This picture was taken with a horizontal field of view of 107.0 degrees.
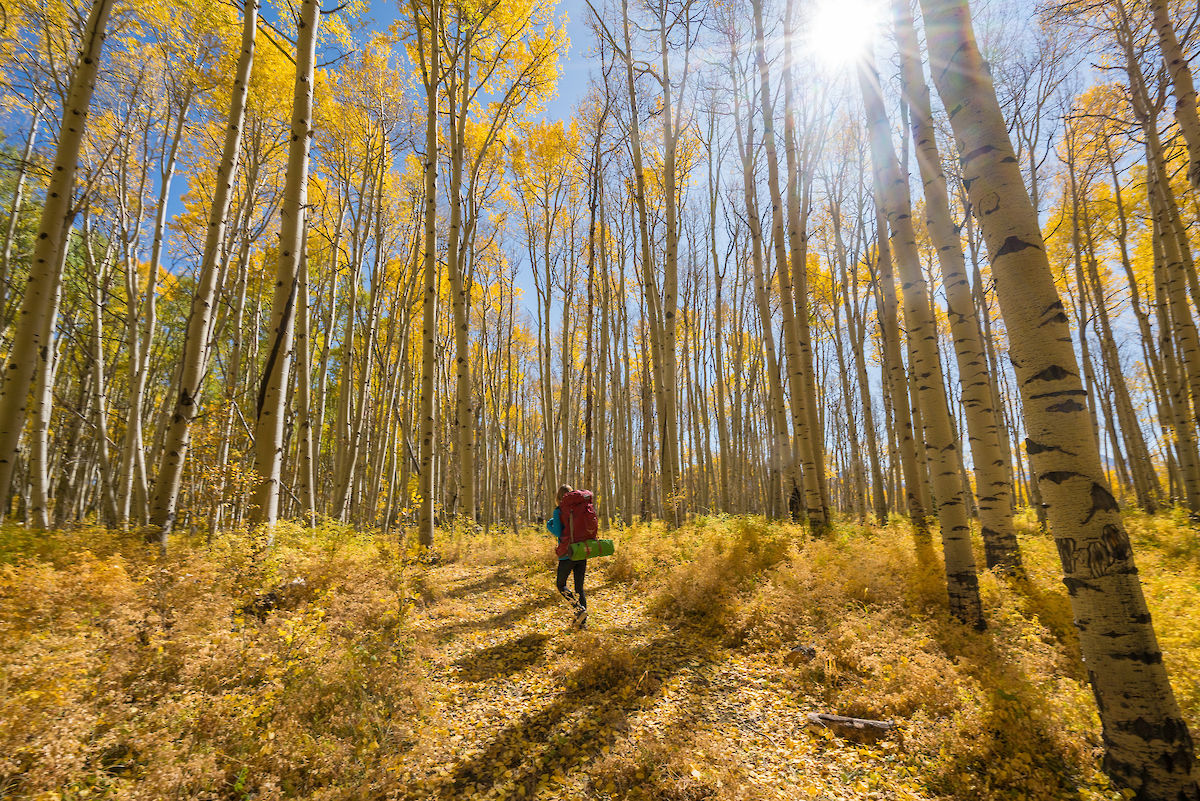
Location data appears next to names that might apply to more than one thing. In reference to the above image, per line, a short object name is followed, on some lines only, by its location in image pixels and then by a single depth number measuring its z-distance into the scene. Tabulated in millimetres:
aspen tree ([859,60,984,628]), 4301
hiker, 5414
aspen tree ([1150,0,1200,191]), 5637
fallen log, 3113
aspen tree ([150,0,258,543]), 4539
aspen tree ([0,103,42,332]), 7660
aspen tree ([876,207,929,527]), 7914
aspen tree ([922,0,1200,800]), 2041
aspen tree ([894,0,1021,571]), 4633
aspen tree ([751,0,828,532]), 7684
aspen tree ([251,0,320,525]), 5160
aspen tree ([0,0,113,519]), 4062
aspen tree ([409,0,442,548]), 7320
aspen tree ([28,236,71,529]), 5273
